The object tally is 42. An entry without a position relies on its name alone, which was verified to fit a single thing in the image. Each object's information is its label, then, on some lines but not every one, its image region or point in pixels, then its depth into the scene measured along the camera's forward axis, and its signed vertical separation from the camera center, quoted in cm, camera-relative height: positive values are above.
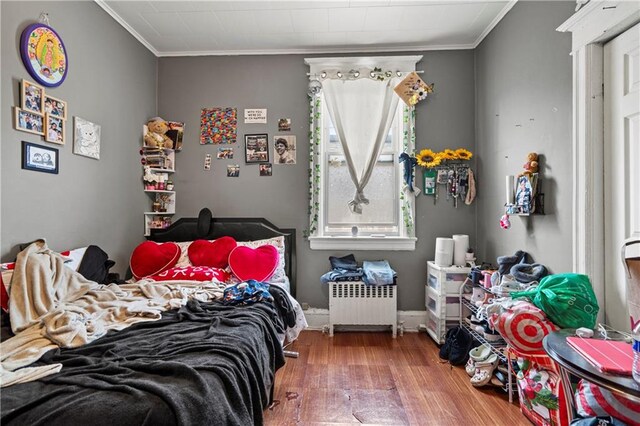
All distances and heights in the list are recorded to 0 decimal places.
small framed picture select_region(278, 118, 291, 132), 315 +94
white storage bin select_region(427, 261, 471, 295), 267 -58
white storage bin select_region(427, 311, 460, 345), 268 -102
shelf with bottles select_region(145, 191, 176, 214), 318 +13
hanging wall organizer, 300 +39
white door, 149 +28
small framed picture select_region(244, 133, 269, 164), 315 +69
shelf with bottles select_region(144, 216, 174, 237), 309 -7
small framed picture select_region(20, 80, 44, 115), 183 +74
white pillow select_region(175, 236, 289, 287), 260 -37
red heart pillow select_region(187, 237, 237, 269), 266 -34
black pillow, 217 -38
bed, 94 -59
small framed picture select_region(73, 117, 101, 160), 222 +59
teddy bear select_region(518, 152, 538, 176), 204 +33
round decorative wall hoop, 184 +104
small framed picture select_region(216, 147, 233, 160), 318 +64
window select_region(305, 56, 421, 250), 309 +58
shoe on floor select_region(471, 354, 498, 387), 207 -110
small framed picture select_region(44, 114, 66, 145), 199 +58
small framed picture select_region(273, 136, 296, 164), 314 +68
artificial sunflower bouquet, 299 +57
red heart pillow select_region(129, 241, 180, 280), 260 -39
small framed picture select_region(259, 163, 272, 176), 316 +47
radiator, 290 -88
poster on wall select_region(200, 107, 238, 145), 317 +93
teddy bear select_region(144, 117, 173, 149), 301 +81
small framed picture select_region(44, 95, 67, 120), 199 +73
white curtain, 310 +97
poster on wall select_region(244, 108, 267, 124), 315 +103
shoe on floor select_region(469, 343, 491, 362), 219 -104
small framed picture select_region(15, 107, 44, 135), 182 +58
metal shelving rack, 191 -96
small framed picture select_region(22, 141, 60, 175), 186 +37
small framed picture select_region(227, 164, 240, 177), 317 +46
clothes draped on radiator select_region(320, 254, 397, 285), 281 -56
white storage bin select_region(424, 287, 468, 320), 267 -83
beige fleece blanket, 129 -53
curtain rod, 308 +144
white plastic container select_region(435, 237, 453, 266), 276 -36
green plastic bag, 146 -44
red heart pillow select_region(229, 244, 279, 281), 248 -41
